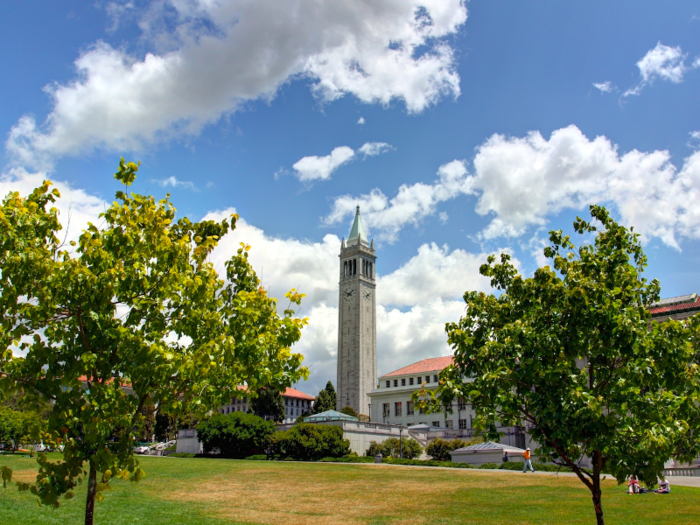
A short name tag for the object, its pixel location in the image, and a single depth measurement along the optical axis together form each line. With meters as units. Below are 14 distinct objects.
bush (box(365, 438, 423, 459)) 56.52
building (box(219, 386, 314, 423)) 151.38
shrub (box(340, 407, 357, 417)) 104.36
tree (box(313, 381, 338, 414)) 111.19
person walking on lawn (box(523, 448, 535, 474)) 37.34
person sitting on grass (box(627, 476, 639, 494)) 24.33
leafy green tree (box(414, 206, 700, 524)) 10.37
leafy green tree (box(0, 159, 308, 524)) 9.57
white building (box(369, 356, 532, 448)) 92.69
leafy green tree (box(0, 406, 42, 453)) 59.81
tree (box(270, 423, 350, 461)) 52.03
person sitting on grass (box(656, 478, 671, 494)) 24.42
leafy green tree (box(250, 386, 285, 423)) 93.19
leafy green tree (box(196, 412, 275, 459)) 56.62
